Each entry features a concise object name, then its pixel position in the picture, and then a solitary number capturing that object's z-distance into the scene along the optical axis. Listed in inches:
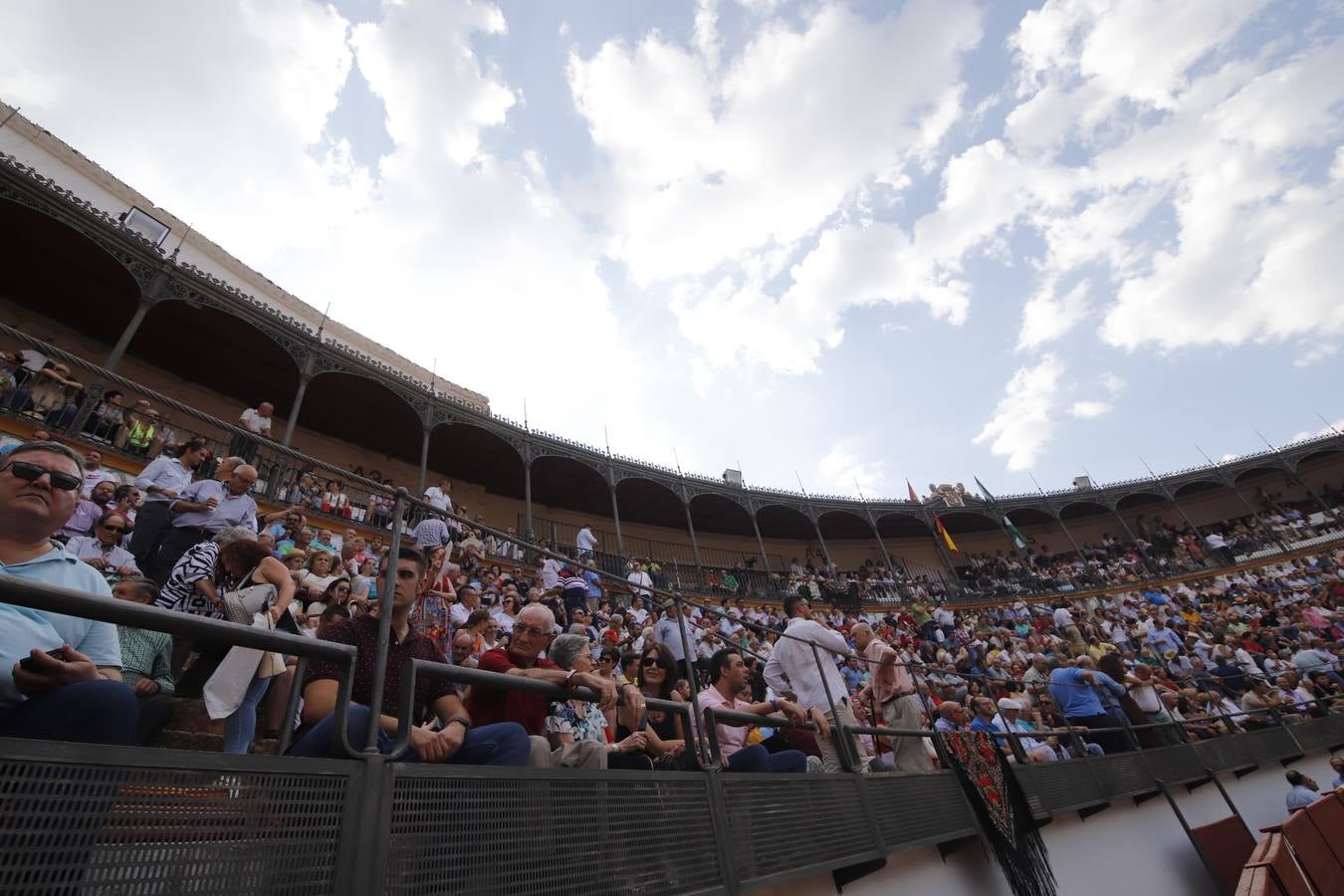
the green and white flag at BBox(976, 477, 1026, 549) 977.7
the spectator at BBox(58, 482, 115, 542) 211.5
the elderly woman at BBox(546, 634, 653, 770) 124.8
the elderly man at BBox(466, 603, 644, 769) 97.0
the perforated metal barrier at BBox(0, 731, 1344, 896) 49.0
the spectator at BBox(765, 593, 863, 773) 174.9
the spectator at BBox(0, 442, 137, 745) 60.0
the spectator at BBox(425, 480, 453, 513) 484.4
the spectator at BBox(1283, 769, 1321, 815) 306.2
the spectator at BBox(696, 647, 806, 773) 134.4
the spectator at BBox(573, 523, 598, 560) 621.0
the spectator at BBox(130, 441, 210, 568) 187.8
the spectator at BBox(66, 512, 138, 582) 183.9
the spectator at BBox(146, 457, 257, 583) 177.8
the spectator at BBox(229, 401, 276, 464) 372.1
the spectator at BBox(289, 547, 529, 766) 79.4
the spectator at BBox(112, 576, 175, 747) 99.0
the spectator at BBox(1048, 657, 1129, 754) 271.0
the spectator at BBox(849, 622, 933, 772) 190.5
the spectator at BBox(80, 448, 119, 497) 269.1
